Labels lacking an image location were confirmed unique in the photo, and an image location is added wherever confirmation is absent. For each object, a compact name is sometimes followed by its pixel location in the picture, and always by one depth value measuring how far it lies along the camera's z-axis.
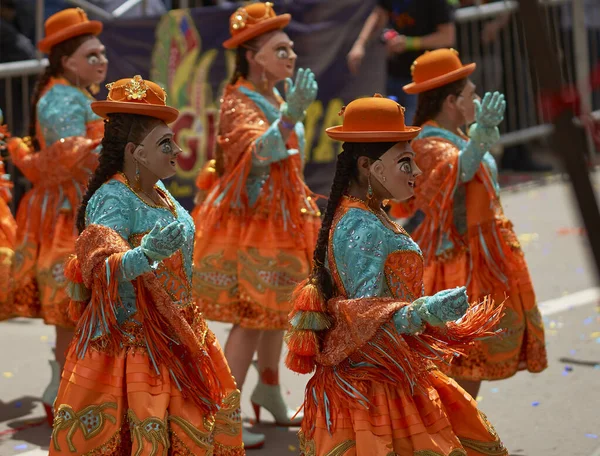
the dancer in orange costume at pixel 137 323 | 6.98
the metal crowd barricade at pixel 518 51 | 22.59
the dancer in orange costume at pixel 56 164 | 10.78
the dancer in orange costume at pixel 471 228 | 9.77
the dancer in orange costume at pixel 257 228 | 10.42
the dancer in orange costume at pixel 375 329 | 6.84
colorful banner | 18.06
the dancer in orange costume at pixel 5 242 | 10.73
